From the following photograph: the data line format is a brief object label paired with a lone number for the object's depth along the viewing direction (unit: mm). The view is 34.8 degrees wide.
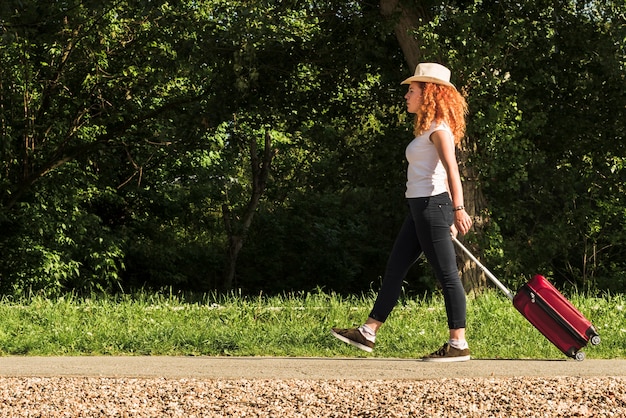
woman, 6408
